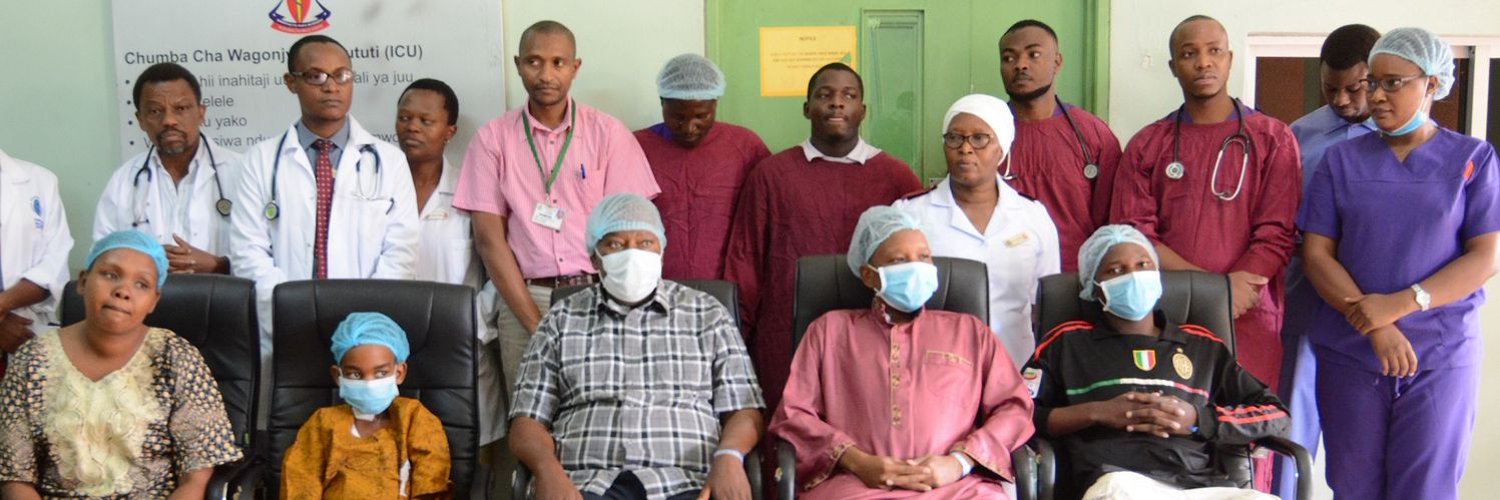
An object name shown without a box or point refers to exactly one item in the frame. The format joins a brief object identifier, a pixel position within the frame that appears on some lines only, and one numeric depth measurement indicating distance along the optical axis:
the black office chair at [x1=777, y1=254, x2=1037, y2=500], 3.07
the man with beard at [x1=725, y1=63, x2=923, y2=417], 3.68
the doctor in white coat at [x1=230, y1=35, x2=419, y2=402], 3.49
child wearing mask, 2.77
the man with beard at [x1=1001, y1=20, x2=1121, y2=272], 3.74
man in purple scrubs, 3.76
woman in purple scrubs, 3.19
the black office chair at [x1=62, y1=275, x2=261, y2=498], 2.99
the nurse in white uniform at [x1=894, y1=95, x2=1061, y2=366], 3.33
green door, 4.38
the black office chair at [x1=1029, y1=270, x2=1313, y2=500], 3.11
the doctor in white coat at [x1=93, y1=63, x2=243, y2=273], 3.72
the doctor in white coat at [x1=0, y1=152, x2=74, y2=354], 3.62
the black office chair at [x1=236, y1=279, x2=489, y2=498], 2.97
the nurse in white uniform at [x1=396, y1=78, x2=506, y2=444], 3.79
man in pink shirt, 3.62
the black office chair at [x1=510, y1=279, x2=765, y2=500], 3.07
